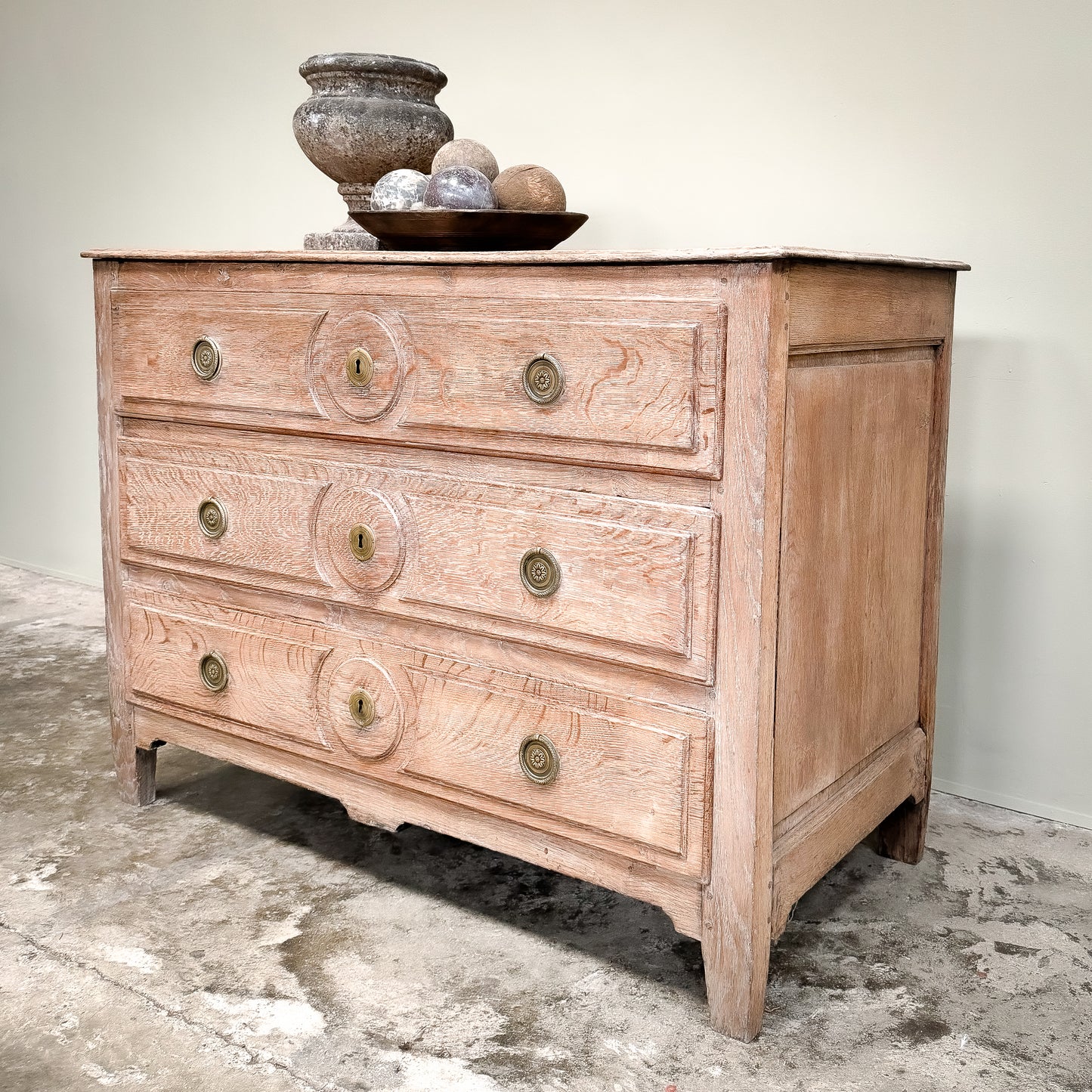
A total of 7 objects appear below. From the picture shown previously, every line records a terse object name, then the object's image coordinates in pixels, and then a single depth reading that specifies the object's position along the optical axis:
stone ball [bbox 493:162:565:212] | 1.77
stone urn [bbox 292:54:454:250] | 2.02
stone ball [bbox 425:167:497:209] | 1.75
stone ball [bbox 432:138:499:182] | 1.82
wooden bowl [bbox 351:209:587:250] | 1.73
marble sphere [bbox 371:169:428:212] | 1.83
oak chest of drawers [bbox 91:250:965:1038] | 1.47
